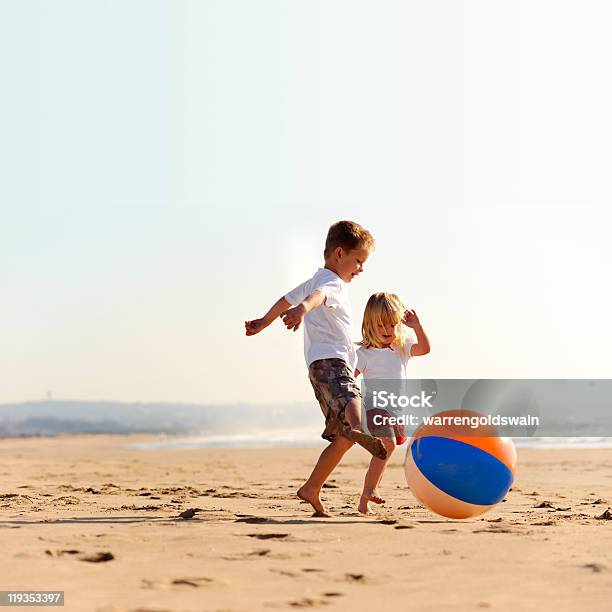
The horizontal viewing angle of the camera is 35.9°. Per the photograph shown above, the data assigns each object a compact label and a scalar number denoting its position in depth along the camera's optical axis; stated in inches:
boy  242.5
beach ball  232.8
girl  278.4
